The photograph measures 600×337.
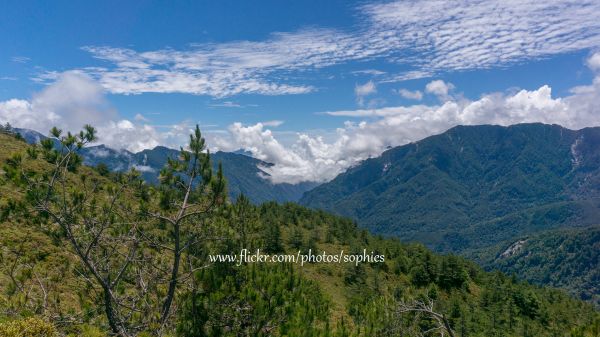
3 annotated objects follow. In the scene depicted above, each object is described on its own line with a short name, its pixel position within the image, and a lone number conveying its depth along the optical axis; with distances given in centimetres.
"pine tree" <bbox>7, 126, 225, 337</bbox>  1052
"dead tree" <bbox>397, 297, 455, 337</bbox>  946
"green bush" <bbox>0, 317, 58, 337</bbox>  827
